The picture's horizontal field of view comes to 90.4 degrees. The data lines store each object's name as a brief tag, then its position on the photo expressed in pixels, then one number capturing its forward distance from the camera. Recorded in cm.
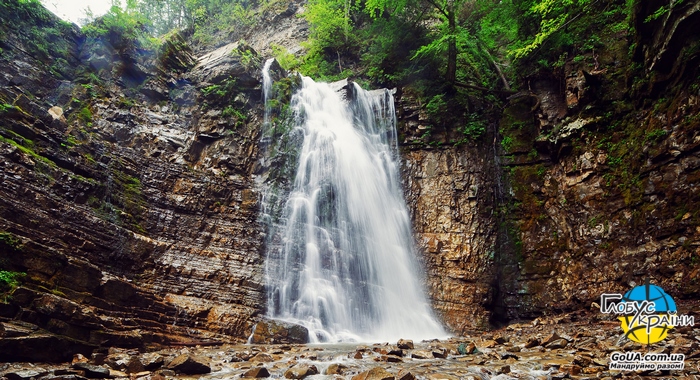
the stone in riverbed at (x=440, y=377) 416
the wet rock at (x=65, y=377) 411
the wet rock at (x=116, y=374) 455
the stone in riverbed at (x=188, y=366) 485
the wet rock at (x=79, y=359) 524
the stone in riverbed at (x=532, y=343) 613
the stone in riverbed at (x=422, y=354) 579
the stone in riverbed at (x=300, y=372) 460
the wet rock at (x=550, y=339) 602
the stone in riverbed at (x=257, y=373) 462
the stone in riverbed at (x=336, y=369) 480
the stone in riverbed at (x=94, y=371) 449
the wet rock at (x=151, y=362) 502
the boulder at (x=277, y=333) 861
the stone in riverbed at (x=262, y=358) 580
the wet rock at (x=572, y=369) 404
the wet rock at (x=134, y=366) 481
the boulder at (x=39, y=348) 464
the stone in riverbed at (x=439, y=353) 577
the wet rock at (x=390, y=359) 556
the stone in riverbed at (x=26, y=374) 408
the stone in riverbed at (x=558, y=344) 579
